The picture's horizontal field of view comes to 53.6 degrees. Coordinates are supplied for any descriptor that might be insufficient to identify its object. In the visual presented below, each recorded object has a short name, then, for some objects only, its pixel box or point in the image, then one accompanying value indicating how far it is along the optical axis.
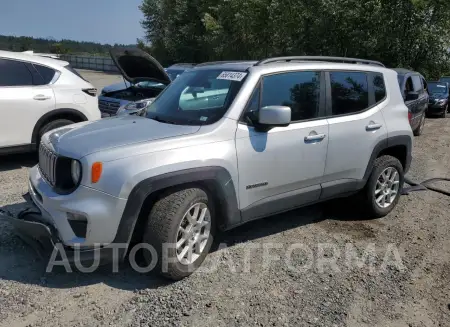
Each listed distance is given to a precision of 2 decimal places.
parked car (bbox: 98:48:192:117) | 8.55
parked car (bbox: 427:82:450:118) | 15.74
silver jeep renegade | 3.21
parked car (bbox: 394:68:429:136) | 9.88
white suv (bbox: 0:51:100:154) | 6.28
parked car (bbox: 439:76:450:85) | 18.93
